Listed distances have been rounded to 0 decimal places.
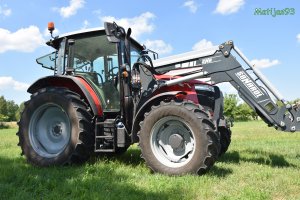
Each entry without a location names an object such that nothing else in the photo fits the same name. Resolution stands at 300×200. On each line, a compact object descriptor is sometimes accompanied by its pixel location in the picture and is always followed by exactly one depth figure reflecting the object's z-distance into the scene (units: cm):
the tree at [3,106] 7731
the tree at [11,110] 8896
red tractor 580
